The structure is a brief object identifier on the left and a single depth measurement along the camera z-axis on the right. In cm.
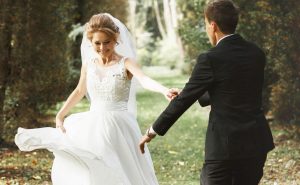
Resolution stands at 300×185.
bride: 504
